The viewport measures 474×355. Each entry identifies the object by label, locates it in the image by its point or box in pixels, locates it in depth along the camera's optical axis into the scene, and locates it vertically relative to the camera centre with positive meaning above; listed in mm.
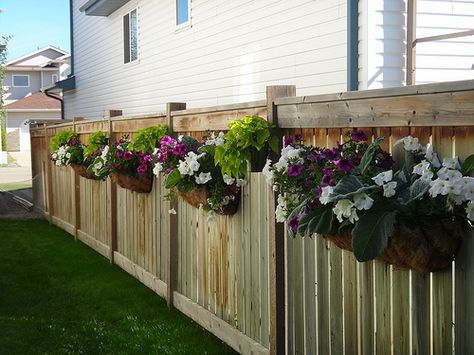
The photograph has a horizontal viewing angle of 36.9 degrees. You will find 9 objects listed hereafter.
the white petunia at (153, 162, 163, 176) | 5664 -339
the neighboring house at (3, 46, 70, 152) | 51312 +3104
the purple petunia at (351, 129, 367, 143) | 3510 -65
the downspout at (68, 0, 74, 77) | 20594 +2733
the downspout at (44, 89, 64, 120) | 22172 +961
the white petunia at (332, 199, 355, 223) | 3070 -371
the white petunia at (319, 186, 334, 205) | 3164 -320
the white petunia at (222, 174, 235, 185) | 4874 -375
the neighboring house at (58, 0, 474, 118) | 7367 +1017
